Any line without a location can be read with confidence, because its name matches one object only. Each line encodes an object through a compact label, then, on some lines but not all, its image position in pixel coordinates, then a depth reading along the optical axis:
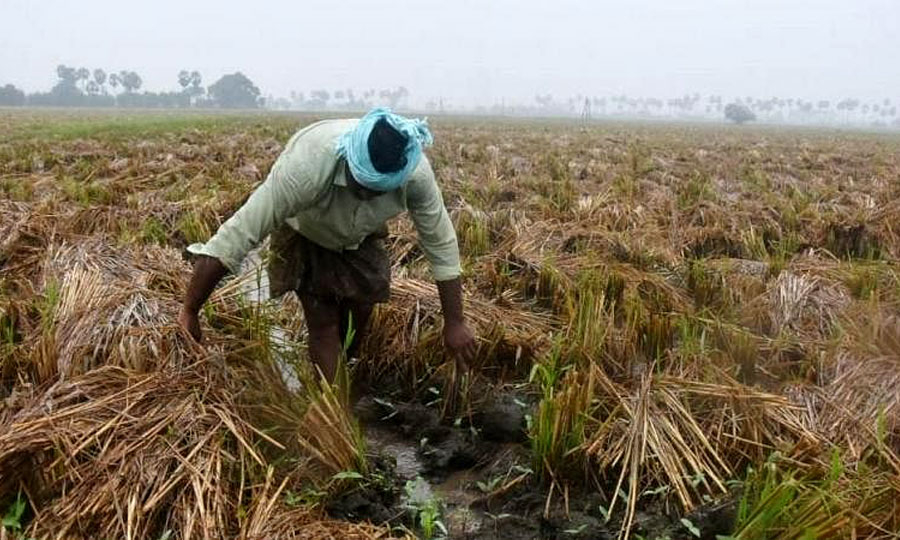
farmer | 2.53
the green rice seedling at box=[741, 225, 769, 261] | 5.53
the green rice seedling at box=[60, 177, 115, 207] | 6.50
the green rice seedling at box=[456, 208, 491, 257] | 5.42
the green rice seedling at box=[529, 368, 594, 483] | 2.53
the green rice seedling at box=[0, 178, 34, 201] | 6.60
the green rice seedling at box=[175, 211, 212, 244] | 5.60
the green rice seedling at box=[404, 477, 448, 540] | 2.26
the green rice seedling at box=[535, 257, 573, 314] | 4.23
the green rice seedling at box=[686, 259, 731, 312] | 4.28
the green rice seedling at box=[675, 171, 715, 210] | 7.51
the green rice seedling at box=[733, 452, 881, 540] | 1.98
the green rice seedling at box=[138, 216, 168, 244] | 5.39
